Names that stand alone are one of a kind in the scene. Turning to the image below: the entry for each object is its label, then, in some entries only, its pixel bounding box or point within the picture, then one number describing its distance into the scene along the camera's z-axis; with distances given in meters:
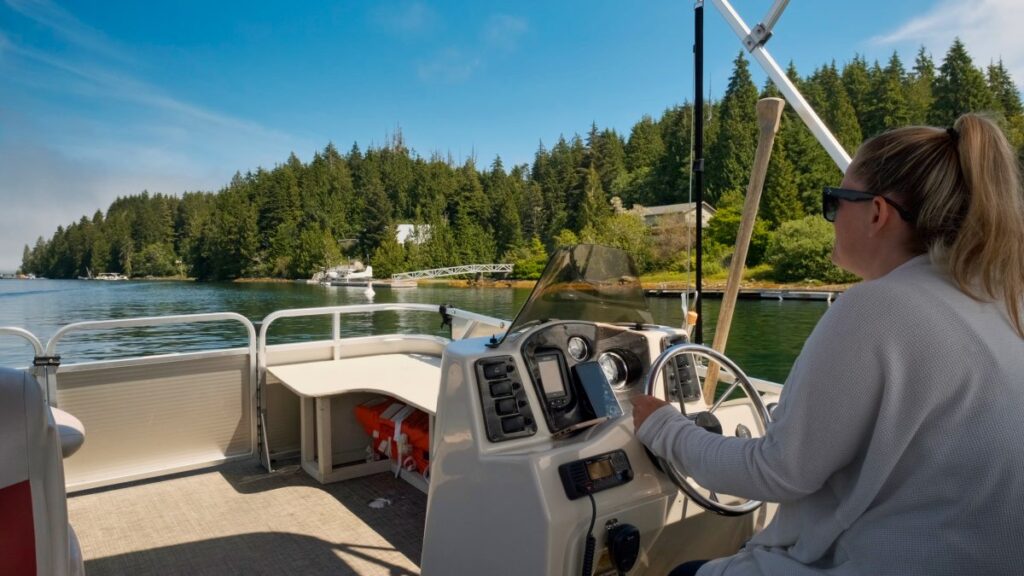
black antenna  2.86
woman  0.89
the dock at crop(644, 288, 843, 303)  30.89
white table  3.21
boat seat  0.97
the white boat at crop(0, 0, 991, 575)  1.49
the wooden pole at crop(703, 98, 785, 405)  2.61
